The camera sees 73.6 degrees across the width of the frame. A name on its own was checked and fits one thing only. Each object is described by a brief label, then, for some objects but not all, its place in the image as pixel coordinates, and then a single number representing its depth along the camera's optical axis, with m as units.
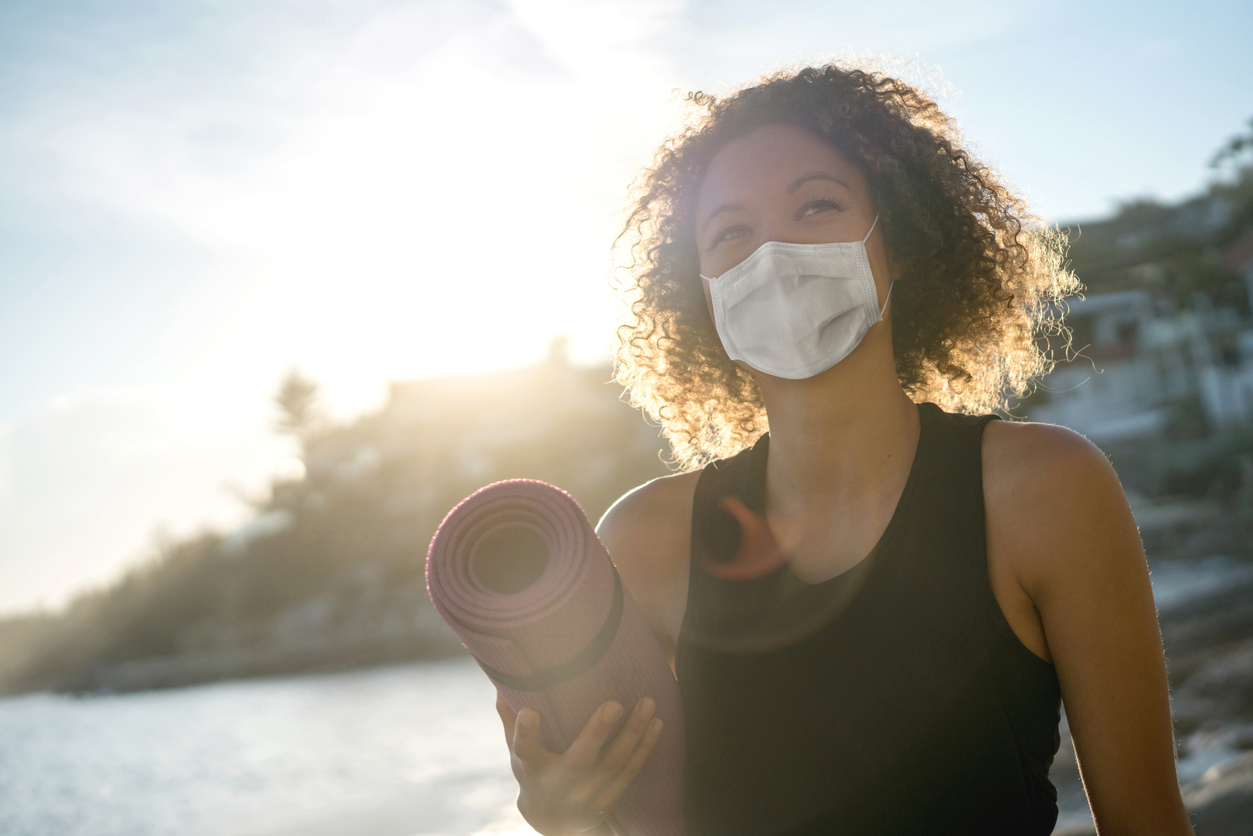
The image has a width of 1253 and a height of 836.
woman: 1.40
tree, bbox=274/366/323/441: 51.62
